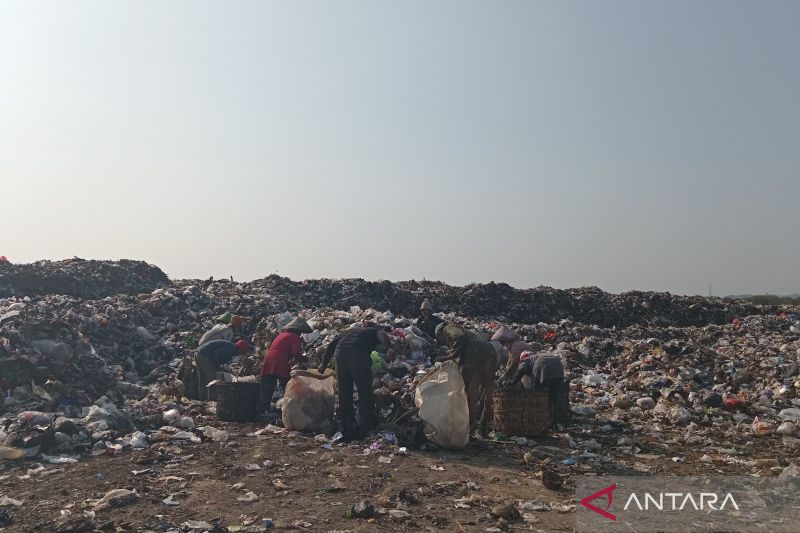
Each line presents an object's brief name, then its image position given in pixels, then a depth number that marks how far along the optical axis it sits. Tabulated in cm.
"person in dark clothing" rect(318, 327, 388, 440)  727
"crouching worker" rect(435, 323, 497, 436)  716
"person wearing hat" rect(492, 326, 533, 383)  807
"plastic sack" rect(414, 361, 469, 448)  657
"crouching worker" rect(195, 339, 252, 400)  946
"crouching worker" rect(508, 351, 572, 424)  779
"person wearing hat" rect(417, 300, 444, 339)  1086
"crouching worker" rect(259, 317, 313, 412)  838
